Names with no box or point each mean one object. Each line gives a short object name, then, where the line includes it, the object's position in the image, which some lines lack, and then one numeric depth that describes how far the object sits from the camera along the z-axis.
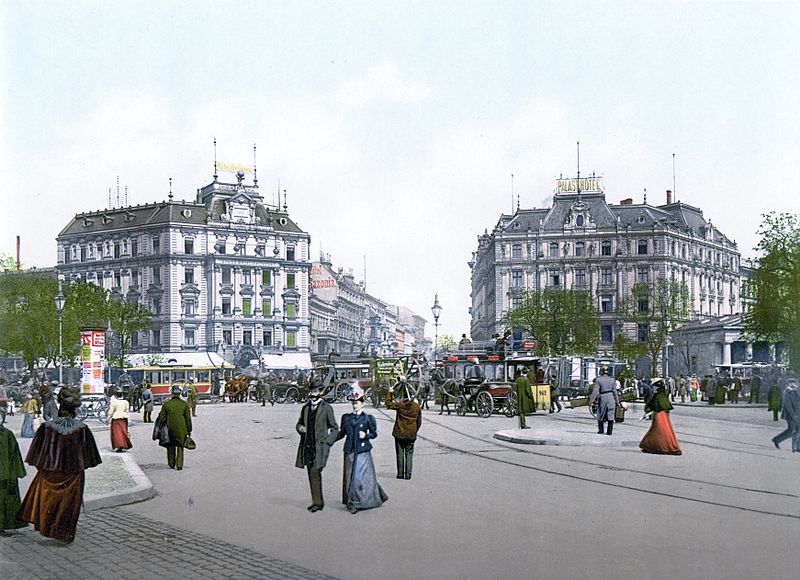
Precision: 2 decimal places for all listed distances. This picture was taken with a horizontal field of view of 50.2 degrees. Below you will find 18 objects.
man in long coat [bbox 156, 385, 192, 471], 15.30
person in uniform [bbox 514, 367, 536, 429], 23.78
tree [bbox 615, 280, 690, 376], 28.41
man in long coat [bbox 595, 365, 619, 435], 21.42
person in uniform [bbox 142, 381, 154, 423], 27.98
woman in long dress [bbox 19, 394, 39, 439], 23.47
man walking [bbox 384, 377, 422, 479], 13.66
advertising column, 27.39
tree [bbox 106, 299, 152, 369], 22.98
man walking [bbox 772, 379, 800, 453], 17.64
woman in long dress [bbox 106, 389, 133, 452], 18.77
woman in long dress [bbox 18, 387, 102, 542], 9.59
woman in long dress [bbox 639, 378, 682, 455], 17.03
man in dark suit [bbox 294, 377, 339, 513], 11.13
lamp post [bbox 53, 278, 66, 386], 25.62
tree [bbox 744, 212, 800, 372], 23.62
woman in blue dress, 11.16
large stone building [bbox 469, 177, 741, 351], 20.84
